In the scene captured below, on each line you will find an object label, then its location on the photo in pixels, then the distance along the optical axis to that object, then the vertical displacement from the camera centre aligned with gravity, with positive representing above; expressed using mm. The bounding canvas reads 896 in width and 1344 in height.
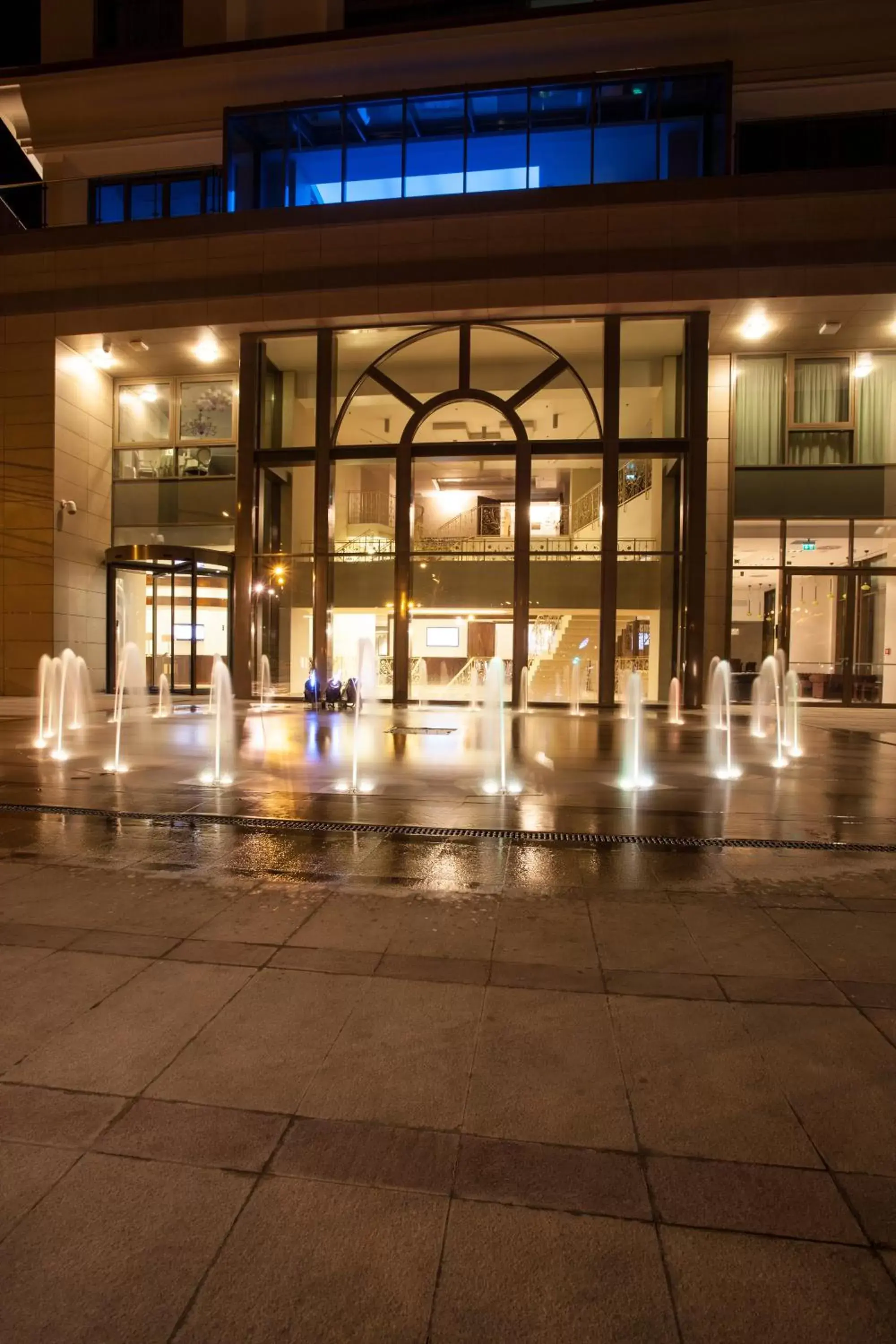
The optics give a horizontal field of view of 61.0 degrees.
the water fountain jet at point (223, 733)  9516 -1149
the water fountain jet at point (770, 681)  21375 -230
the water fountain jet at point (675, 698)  20186 -669
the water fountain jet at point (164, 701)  18156 -880
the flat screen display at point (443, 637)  22266 +995
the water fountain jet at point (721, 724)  10361 -1128
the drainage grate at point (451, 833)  6480 -1453
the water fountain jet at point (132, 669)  24469 -38
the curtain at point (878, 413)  21734 +7508
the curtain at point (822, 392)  21953 +8187
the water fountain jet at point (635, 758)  9469 -1292
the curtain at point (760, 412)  22219 +7666
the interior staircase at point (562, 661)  21484 +302
